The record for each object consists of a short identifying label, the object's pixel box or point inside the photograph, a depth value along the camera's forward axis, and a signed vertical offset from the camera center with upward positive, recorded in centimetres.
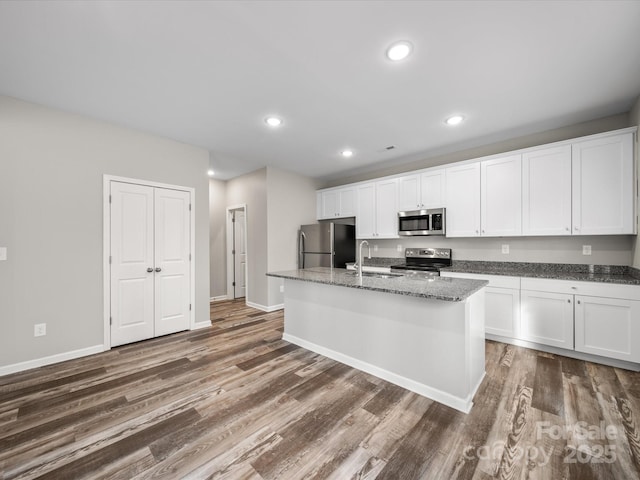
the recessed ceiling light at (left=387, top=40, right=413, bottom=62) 193 +143
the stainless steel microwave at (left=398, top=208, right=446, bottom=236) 409 +30
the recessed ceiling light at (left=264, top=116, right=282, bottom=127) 309 +143
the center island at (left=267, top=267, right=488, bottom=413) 203 -80
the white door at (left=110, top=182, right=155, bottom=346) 327 -28
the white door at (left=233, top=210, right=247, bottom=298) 618 -18
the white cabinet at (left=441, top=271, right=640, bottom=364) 259 -81
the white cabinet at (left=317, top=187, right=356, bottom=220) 529 +80
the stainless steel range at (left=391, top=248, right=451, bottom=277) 415 -33
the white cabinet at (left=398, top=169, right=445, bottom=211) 413 +82
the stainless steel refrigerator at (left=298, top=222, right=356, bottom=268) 500 -8
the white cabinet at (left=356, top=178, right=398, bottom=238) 468 +58
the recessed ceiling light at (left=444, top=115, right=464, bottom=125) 306 +142
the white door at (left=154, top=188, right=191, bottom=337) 363 -28
